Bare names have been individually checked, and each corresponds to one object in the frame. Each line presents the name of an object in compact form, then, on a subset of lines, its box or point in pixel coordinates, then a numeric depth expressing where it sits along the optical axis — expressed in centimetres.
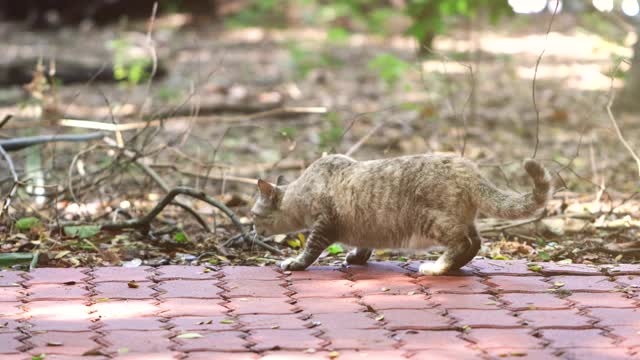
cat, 1075
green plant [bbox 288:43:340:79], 2780
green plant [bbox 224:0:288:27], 3622
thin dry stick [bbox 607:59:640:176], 1330
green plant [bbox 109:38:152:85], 2233
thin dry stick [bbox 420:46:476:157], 1356
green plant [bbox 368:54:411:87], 2094
